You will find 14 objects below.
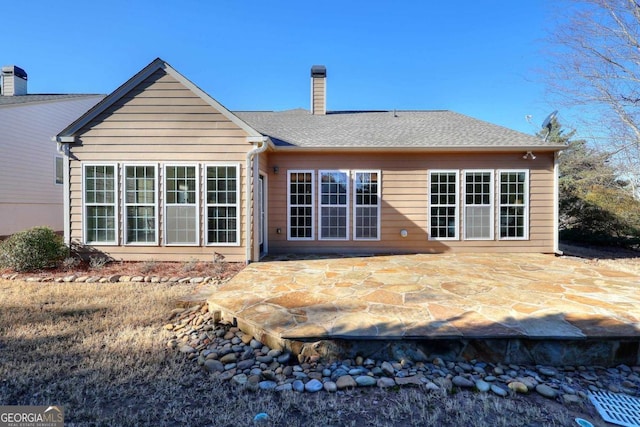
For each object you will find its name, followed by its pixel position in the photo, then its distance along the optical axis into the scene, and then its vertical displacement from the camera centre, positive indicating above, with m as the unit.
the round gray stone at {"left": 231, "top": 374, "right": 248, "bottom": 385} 2.56 -1.53
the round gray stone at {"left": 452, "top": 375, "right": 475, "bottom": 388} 2.53 -1.52
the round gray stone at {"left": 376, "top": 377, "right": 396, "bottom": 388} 2.51 -1.51
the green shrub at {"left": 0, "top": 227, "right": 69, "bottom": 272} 6.14 -0.92
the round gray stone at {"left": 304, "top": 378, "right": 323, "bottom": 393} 2.46 -1.52
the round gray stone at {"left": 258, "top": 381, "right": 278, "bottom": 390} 2.49 -1.53
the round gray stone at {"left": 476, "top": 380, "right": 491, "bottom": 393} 2.47 -1.52
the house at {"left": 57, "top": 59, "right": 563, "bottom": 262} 6.79 +0.74
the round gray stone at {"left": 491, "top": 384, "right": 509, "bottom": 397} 2.41 -1.53
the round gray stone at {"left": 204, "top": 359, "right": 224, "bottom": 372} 2.76 -1.51
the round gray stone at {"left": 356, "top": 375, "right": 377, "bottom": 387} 2.53 -1.51
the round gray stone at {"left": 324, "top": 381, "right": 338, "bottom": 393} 2.45 -1.51
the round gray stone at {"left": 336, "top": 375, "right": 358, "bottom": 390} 2.50 -1.51
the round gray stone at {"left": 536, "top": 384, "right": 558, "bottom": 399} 2.39 -1.52
